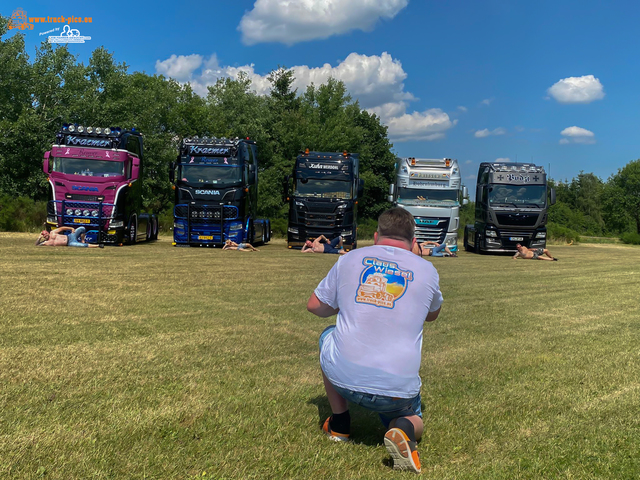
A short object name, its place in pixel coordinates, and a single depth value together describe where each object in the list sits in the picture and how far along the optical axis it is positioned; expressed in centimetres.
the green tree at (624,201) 7544
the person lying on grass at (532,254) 2249
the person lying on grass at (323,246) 2184
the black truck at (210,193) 2119
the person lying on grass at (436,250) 2262
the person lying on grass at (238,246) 2061
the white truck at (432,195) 2342
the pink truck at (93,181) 1911
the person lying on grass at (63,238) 1758
